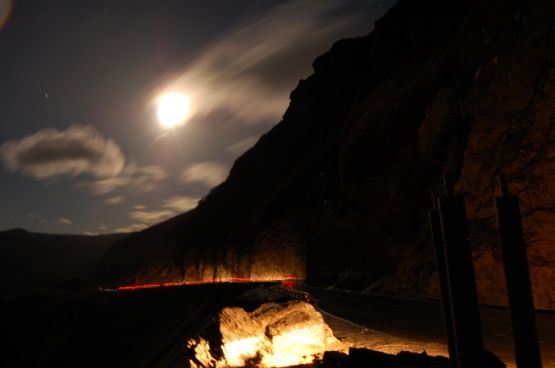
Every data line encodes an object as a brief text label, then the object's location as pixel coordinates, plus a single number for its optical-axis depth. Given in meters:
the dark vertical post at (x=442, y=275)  5.04
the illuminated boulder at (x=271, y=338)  9.23
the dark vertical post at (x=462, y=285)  4.19
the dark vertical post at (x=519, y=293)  3.79
